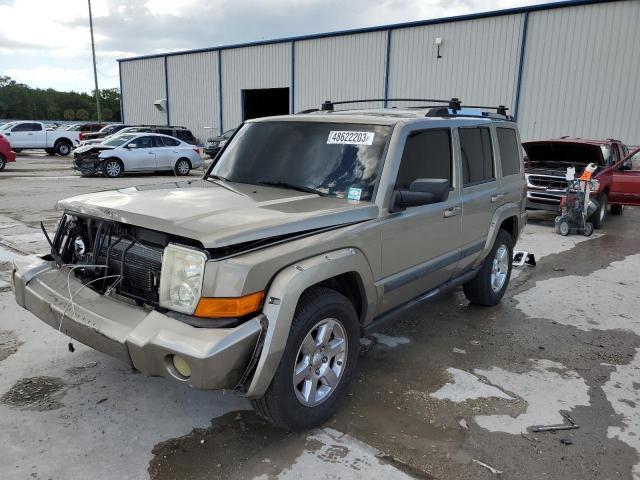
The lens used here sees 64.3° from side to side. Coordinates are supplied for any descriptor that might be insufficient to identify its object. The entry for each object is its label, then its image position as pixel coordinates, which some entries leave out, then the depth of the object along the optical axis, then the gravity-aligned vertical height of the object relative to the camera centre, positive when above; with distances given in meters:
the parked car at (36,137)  26.00 -1.09
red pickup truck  10.38 -0.90
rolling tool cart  9.35 -1.44
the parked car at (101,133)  27.00 -0.85
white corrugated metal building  17.00 +2.37
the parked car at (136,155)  16.95 -1.28
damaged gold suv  2.56 -0.77
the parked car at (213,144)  24.50 -1.20
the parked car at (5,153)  18.03 -1.34
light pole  38.19 +4.50
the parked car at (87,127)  30.33 -0.61
